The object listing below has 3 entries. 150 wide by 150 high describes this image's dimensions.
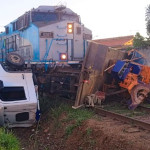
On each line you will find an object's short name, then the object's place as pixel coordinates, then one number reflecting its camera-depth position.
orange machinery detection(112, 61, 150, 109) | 5.54
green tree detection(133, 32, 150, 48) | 11.16
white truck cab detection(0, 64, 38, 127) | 4.79
